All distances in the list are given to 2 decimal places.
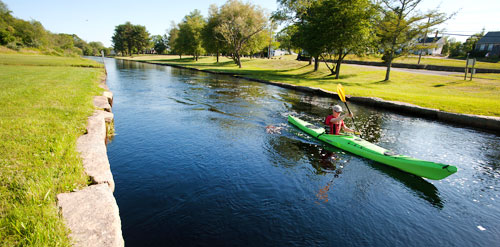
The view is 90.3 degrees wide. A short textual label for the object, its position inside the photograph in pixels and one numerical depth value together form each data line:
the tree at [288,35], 34.02
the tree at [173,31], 79.28
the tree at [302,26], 28.80
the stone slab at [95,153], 4.84
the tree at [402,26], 22.64
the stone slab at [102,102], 10.71
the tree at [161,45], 113.05
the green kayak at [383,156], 6.87
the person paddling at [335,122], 9.49
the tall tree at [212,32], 47.91
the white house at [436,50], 67.84
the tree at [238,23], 43.00
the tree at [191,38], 60.72
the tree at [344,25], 26.11
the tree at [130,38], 106.19
